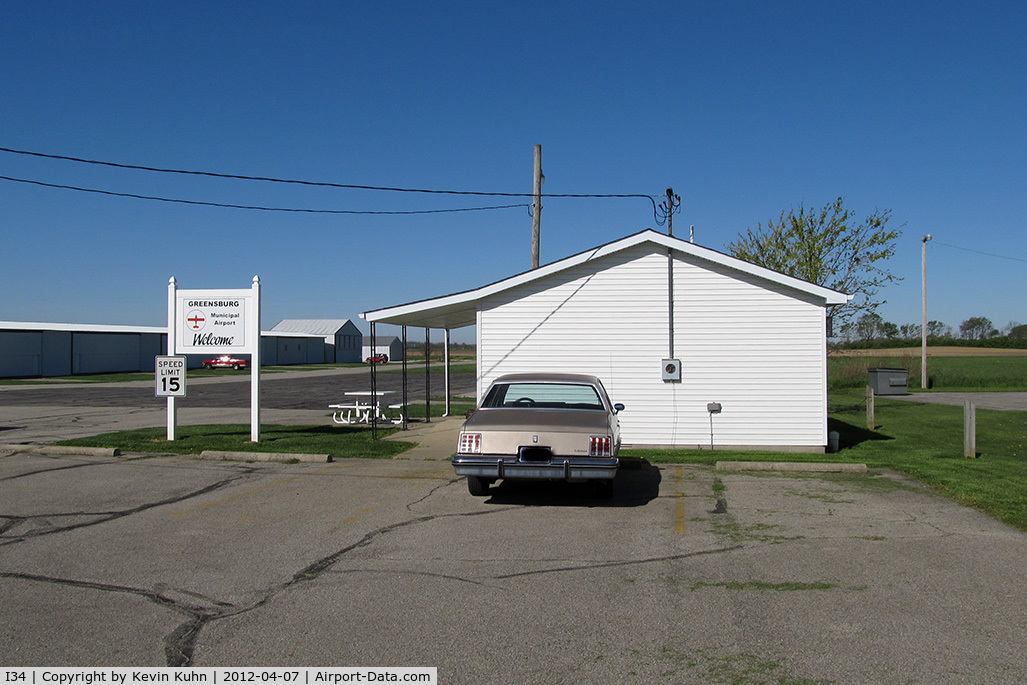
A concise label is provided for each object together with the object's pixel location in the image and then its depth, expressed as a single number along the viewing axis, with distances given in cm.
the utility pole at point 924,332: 3953
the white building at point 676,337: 1462
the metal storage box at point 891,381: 3441
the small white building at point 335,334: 9356
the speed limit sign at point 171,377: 1539
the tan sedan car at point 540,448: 879
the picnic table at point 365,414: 2045
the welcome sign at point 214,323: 1553
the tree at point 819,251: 2430
